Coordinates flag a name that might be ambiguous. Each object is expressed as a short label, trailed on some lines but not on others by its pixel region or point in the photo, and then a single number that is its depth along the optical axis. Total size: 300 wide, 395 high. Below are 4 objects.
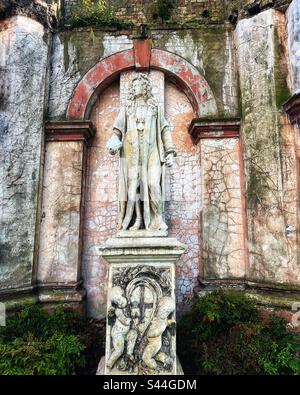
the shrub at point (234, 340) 4.21
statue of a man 4.31
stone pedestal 3.77
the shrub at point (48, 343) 4.05
